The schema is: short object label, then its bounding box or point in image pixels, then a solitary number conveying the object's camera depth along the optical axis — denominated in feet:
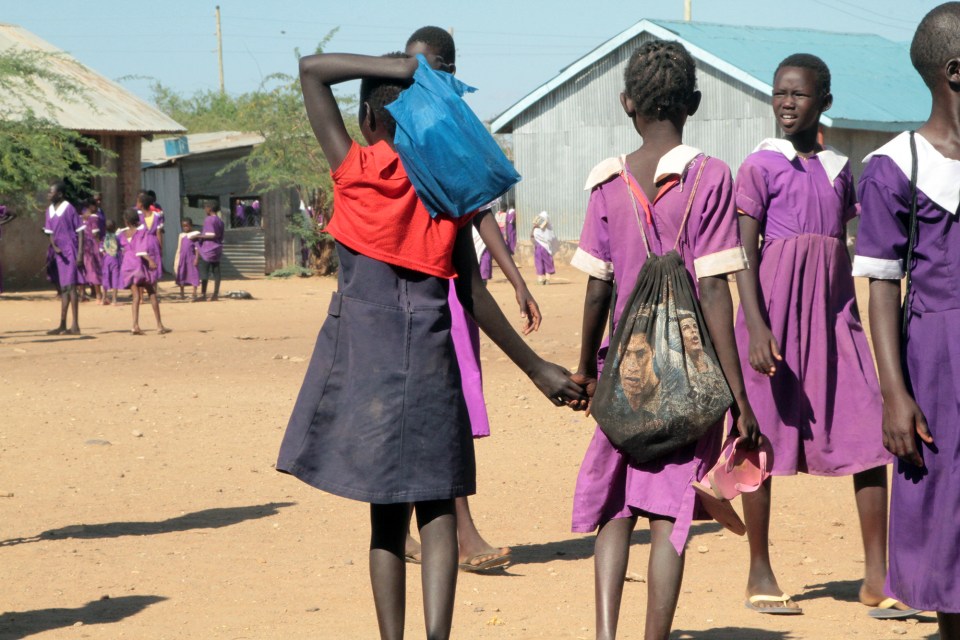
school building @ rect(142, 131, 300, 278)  100.48
